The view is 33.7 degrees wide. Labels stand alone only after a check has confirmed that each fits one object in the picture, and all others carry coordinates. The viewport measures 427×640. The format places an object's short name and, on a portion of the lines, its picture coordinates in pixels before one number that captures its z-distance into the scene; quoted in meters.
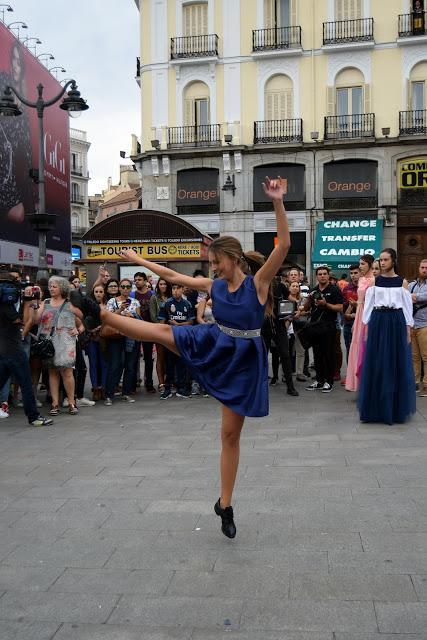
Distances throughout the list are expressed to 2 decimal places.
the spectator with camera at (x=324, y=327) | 10.74
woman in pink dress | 9.00
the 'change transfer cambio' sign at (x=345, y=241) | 27.97
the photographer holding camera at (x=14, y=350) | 8.16
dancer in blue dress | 4.29
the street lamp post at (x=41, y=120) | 15.58
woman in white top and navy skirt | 7.95
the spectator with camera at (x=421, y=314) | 10.42
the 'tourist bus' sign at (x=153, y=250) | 21.62
